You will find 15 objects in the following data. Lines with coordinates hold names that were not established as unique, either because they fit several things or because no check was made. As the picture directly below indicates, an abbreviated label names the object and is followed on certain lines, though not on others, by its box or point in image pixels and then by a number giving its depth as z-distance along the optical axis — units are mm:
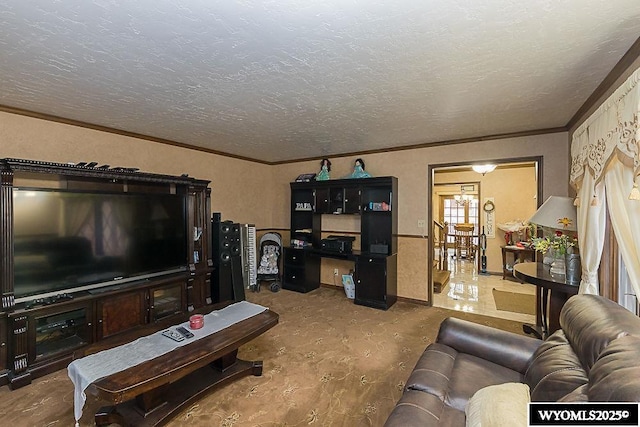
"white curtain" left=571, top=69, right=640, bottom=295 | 1588
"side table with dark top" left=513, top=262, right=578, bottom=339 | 2534
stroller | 5270
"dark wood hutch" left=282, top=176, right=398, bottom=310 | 4348
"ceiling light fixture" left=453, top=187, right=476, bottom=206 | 8176
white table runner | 1693
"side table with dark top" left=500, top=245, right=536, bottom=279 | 6023
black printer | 4758
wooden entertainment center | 2422
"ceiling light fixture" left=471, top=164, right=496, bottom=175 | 4285
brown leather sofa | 987
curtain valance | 1511
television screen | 2588
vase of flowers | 2732
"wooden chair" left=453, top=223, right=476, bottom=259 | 7875
